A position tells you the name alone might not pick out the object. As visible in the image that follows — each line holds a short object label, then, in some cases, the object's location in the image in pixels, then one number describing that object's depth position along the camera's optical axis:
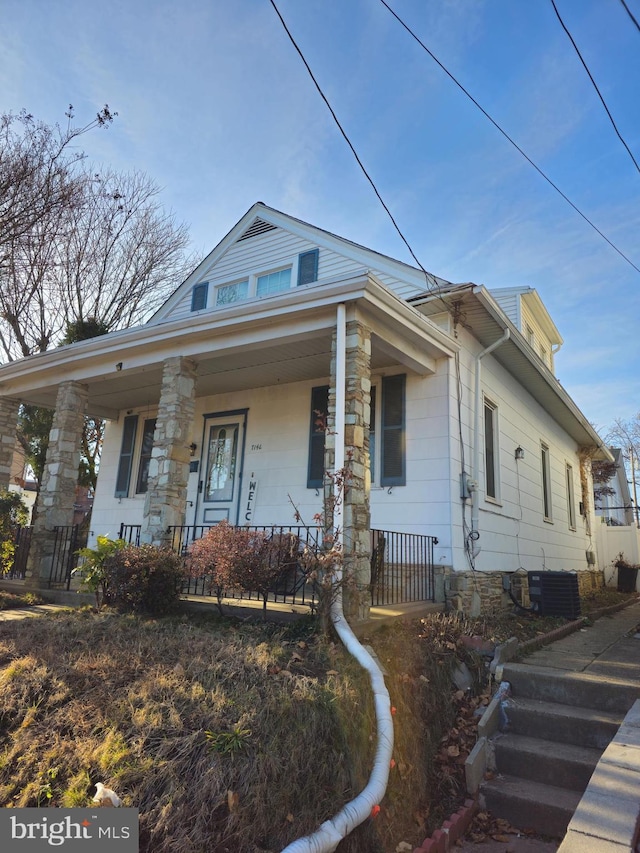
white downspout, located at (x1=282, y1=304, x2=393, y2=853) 2.77
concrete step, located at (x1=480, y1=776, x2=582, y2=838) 3.53
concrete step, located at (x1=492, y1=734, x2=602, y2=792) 3.79
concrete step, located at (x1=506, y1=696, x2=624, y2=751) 4.07
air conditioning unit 8.18
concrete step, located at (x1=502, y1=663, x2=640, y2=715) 4.35
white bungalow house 6.33
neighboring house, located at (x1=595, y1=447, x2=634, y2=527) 20.75
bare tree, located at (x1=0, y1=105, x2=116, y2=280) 8.62
